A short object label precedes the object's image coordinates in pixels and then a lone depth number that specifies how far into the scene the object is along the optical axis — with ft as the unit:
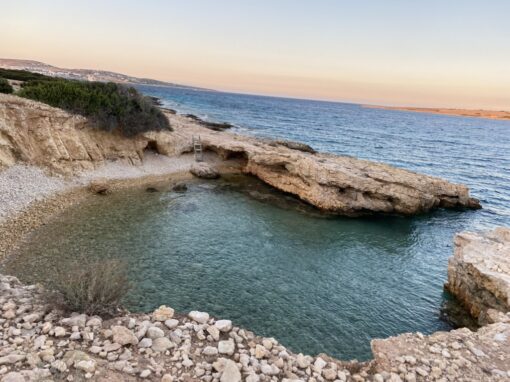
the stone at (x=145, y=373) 17.33
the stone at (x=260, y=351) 20.32
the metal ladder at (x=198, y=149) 94.63
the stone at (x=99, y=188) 63.16
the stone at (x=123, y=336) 19.37
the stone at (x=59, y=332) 19.15
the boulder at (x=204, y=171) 84.89
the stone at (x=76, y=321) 20.37
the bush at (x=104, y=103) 73.26
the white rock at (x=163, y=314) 22.29
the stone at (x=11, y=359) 16.52
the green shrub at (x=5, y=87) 72.74
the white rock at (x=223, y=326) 21.89
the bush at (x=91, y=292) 21.90
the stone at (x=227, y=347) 20.03
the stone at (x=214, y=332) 21.05
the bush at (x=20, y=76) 127.95
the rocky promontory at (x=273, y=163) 62.49
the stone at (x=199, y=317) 22.62
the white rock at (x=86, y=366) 16.80
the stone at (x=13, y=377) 15.30
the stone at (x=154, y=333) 20.42
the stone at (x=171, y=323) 21.57
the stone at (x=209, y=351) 19.74
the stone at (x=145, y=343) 19.56
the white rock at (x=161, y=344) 19.44
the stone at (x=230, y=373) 17.92
